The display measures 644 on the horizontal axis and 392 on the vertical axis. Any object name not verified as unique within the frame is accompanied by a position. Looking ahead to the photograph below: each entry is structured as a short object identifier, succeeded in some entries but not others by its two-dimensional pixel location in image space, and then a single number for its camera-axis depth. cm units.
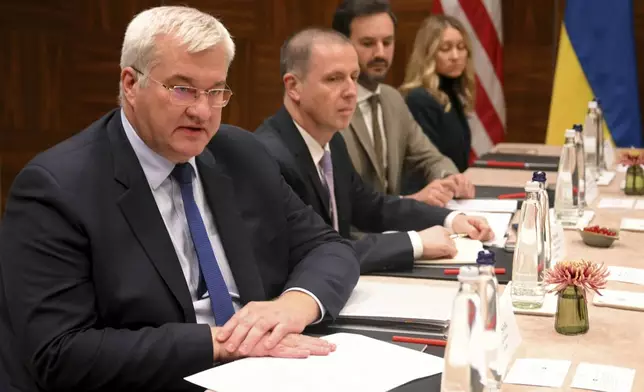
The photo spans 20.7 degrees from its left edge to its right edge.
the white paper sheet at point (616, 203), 627
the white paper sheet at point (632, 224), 551
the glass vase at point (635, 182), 676
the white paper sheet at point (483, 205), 610
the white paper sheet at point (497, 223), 514
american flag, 1120
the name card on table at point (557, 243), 463
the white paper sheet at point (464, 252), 473
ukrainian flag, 1070
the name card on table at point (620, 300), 391
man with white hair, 328
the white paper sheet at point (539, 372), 302
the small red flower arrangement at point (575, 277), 347
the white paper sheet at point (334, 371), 298
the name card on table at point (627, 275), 436
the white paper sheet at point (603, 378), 298
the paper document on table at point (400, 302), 377
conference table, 326
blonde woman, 892
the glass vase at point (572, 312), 352
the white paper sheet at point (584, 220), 553
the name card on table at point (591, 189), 650
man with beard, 729
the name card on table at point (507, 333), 300
